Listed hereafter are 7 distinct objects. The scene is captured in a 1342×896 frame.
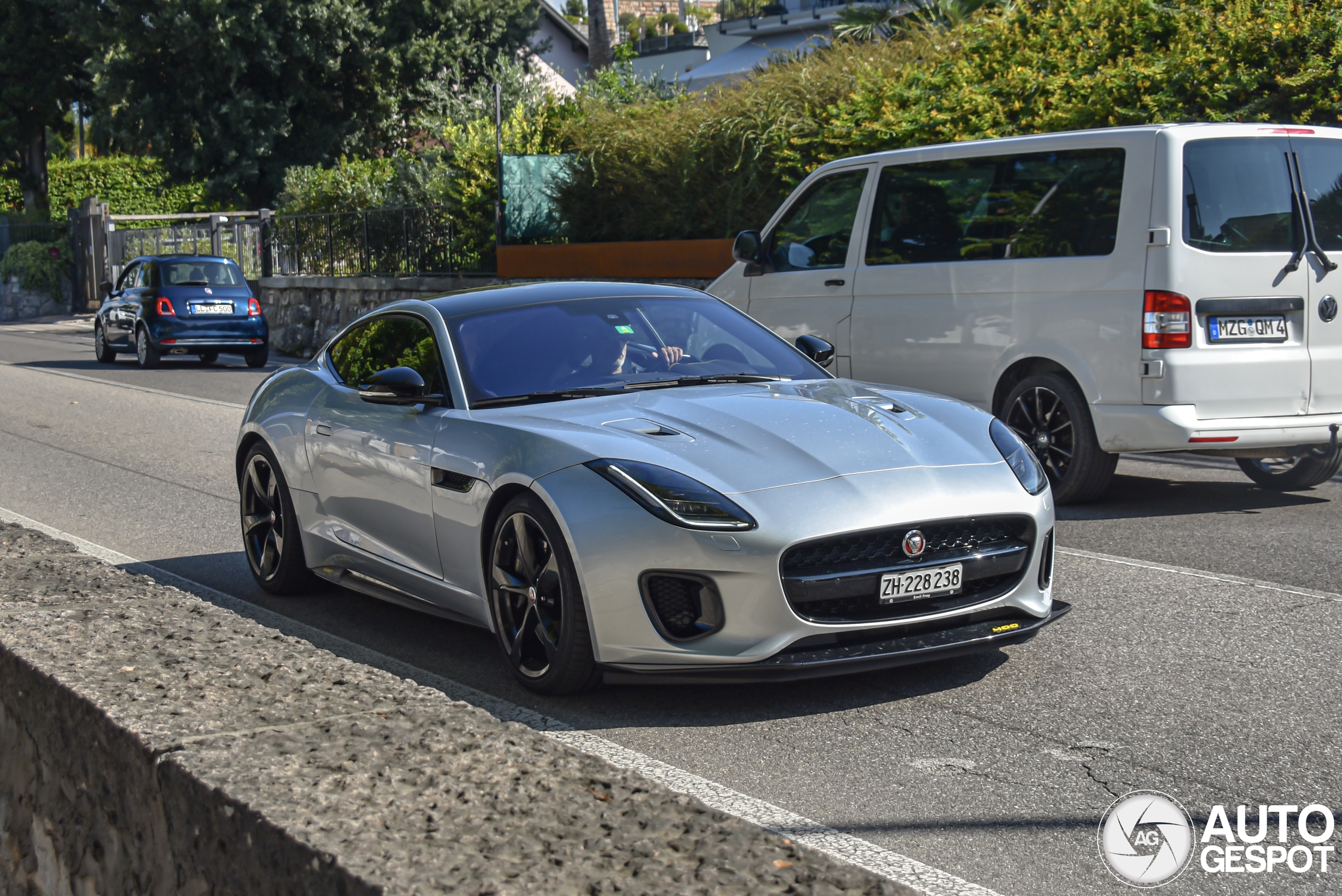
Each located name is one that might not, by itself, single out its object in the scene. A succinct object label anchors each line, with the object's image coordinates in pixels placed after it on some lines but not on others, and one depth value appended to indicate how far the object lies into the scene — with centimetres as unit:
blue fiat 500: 2177
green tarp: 2209
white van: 785
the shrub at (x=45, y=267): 4206
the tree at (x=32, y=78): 4672
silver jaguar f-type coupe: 444
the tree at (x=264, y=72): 3734
